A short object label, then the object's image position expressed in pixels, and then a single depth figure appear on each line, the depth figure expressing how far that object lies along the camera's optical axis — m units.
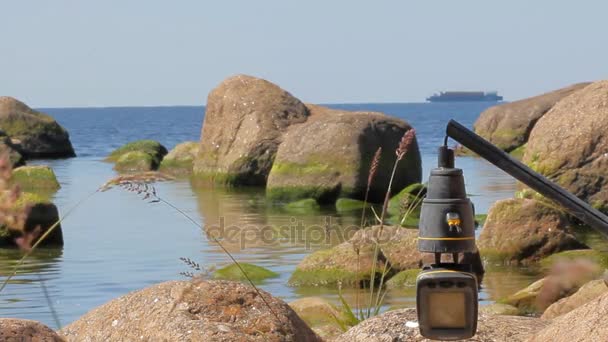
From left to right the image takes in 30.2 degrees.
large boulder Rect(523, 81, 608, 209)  18.03
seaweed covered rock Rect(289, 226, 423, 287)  12.06
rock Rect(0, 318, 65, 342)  4.94
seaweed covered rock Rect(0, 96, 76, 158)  44.09
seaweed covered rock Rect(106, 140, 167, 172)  34.84
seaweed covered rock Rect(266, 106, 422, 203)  22.98
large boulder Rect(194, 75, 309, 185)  27.27
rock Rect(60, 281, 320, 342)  5.39
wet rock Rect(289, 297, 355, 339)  7.32
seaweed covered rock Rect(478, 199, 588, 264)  13.64
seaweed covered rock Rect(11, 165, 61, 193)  26.85
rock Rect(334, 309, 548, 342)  5.21
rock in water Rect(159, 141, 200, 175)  32.70
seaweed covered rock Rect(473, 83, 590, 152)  41.31
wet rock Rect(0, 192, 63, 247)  15.61
